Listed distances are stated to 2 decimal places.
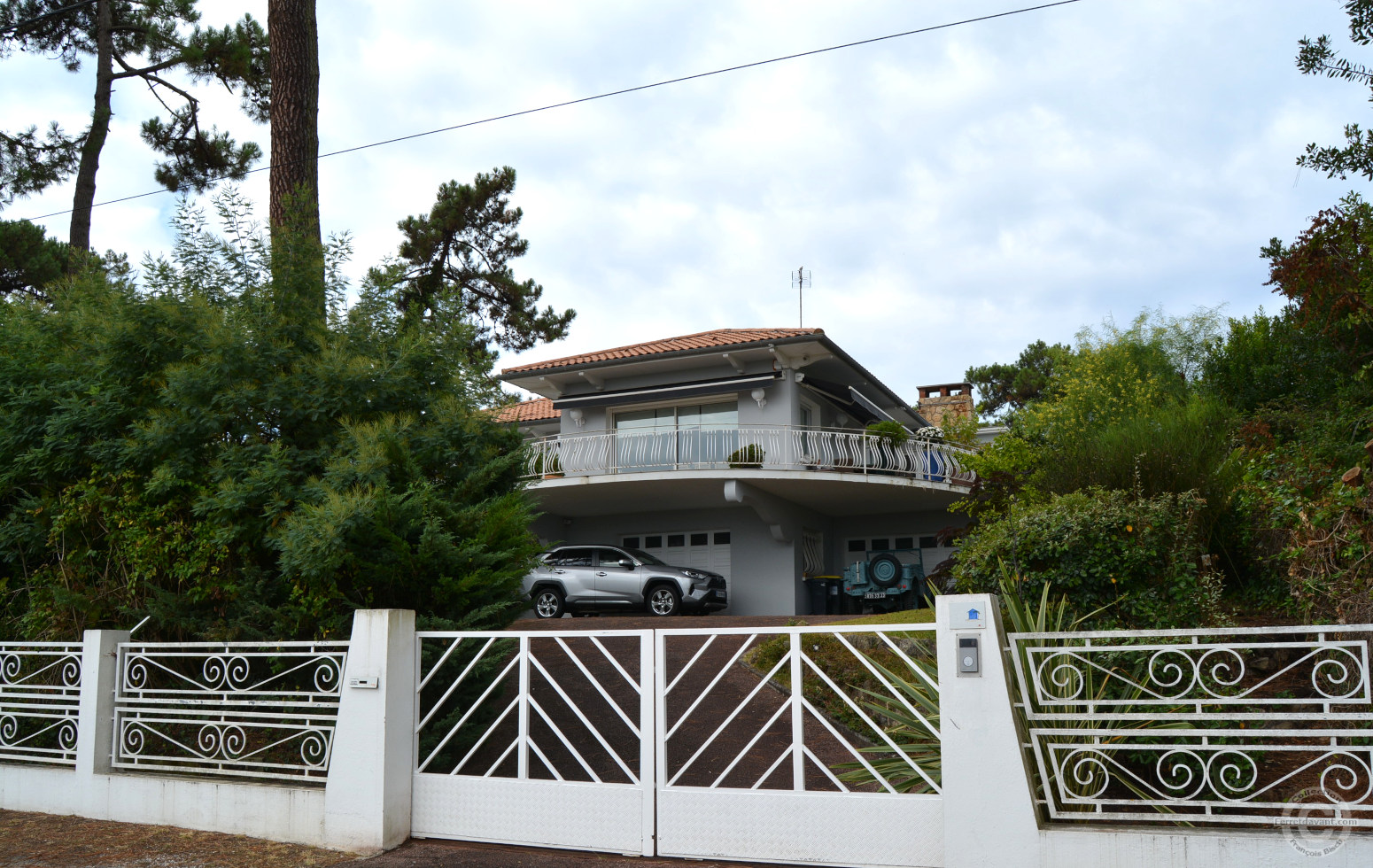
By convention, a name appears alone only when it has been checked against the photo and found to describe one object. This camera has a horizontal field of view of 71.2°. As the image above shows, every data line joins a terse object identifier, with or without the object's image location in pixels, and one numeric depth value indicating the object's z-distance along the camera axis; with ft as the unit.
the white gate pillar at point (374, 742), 18.74
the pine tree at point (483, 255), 73.77
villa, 62.28
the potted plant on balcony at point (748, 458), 60.70
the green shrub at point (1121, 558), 24.73
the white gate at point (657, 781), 16.28
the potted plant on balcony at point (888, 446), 63.05
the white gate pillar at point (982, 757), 15.10
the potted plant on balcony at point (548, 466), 64.64
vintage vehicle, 59.06
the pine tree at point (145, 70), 50.49
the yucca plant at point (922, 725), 18.10
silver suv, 54.90
